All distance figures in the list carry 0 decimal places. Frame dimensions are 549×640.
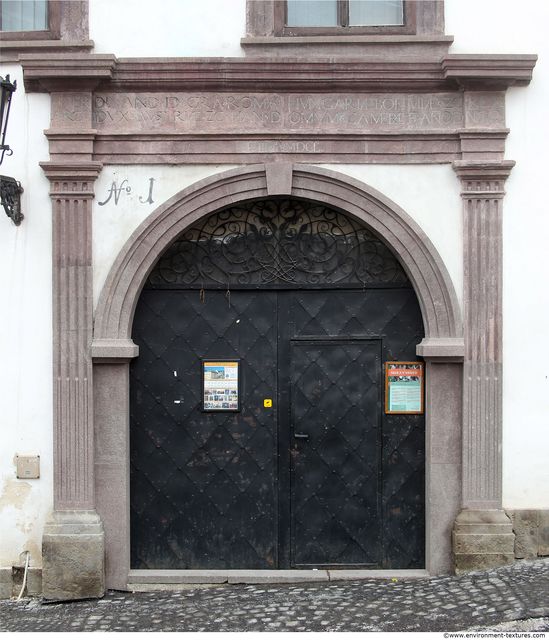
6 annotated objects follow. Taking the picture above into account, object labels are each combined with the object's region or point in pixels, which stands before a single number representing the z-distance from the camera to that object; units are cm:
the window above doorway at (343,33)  691
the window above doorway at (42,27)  690
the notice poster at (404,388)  719
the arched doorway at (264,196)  694
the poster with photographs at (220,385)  723
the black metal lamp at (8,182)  630
